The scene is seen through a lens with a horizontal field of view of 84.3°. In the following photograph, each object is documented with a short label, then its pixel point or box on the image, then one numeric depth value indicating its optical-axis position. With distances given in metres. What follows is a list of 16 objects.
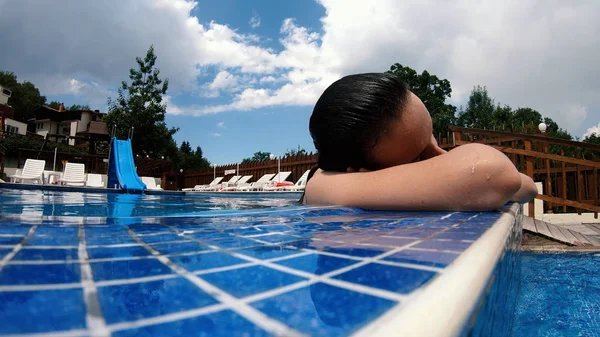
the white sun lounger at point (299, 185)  12.11
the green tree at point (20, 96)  44.19
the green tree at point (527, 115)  43.09
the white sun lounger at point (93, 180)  12.55
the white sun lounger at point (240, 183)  15.74
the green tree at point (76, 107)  52.37
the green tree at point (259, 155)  60.67
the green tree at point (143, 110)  22.09
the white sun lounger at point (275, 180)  14.00
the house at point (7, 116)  35.26
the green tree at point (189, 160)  46.27
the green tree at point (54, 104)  51.38
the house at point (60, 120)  45.19
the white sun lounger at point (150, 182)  13.76
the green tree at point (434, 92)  33.16
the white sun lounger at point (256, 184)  14.51
